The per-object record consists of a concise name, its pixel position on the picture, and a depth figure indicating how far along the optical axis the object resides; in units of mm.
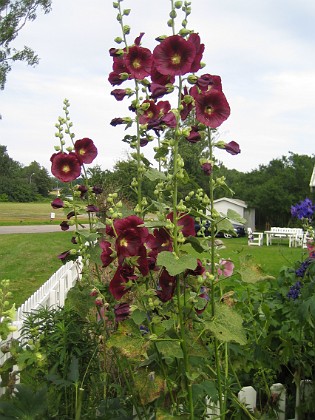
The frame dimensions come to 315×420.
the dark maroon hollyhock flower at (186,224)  1646
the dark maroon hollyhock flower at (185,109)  1661
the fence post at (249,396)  2694
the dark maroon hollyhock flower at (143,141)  1858
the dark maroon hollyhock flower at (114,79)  1802
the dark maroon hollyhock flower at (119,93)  1798
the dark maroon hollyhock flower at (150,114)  1849
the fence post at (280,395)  2767
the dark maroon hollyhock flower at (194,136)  1628
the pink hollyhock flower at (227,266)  2007
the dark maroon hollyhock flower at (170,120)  1608
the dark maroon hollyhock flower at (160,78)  1666
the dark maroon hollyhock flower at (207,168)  1631
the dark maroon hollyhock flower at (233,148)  1683
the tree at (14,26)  24031
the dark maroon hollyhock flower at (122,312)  1612
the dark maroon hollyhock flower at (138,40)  1809
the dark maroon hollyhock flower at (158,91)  1608
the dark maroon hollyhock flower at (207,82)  1584
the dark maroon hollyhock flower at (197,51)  1602
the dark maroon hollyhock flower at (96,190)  2135
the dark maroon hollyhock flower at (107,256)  1630
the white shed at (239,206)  35094
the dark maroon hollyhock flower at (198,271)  1636
